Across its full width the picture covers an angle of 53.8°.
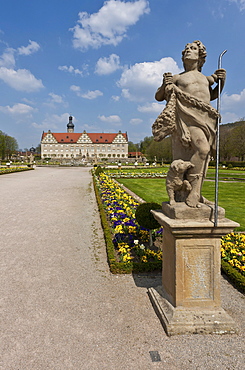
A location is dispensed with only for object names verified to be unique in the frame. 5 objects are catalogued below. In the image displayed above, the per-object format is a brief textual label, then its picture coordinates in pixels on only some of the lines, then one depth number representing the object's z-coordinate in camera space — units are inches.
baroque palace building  3454.7
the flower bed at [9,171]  1013.3
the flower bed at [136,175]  919.2
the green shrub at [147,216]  194.1
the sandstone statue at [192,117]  114.7
